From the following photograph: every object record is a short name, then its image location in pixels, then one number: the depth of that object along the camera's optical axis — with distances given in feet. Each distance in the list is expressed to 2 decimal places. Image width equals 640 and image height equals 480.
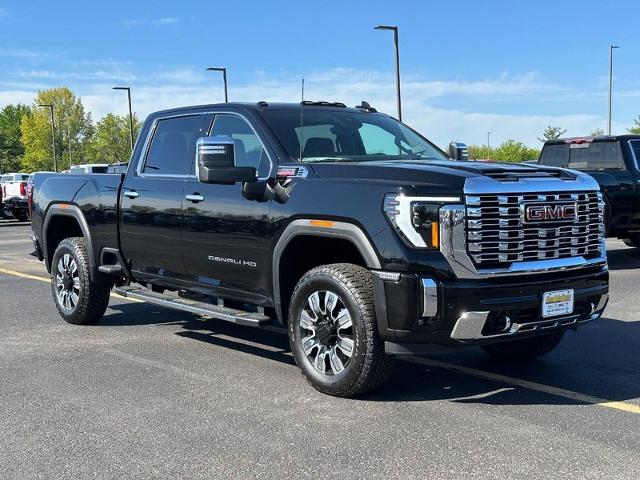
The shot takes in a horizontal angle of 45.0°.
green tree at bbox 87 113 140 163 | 285.84
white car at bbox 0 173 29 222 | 95.96
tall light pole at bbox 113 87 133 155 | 145.89
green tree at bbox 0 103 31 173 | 305.32
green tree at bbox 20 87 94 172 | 291.38
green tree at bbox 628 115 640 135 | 198.70
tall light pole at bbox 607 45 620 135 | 128.77
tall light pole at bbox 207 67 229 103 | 115.92
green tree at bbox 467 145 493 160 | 273.97
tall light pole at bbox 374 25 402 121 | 84.84
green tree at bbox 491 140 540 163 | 264.52
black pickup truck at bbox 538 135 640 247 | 38.70
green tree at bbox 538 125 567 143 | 236.22
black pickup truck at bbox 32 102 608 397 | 14.90
